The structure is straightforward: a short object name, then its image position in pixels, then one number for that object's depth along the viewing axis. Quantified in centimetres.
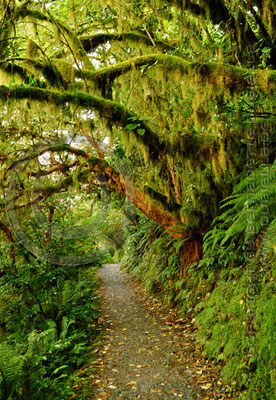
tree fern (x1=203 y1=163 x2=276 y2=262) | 432
